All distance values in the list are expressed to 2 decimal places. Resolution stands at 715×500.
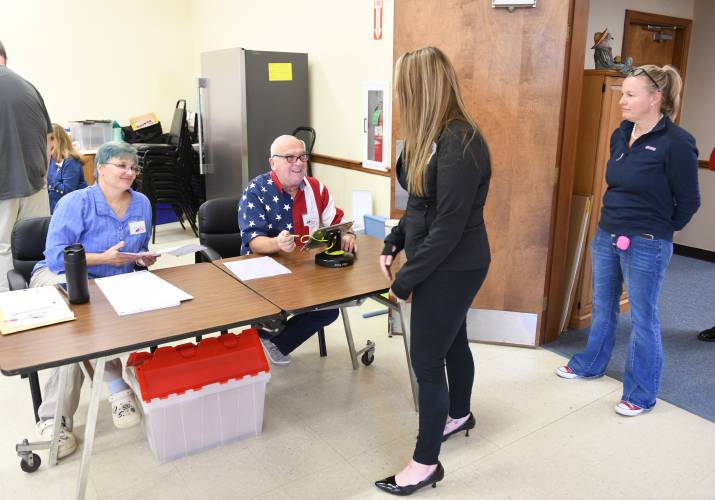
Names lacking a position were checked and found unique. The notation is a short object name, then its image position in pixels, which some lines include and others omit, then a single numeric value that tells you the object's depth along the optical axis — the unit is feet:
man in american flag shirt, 8.92
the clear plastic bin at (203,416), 7.30
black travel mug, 6.63
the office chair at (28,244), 8.98
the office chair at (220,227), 10.16
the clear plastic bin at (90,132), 20.25
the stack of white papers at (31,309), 6.17
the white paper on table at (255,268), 7.94
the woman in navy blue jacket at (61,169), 14.62
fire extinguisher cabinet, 14.14
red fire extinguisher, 14.39
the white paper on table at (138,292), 6.74
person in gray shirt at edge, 11.59
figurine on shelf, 11.41
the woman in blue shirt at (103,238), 7.70
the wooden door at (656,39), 14.78
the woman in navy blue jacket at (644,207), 8.17
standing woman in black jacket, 6.00
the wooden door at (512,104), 9.89
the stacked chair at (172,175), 18.54
